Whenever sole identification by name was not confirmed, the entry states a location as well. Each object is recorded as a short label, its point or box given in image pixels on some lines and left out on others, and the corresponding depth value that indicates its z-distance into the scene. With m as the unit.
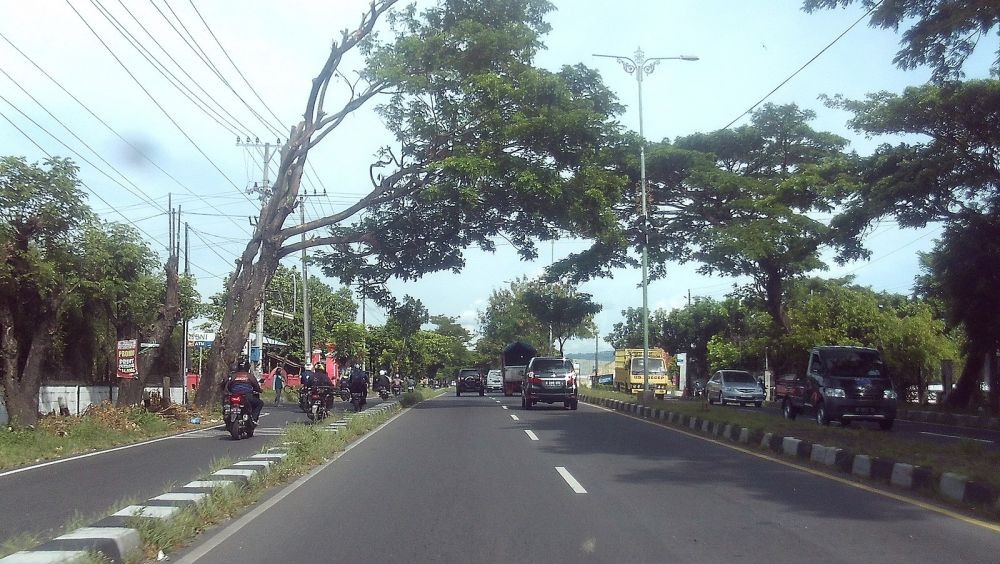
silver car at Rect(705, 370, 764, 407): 34.03
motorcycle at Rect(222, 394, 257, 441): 17.31
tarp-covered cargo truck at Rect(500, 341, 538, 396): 48.59
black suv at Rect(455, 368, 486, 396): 50.66
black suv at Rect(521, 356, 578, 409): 27.75
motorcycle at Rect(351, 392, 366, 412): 28.38
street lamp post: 27.69
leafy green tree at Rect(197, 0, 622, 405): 24.88
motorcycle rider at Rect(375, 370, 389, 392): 38.78
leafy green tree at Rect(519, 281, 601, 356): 45.88
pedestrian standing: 34.81
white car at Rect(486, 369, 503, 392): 65.69
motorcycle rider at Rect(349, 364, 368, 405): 28.52
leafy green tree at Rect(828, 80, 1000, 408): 21.95
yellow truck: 45.03
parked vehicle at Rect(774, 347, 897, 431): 19.58
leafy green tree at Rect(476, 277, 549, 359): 67.19
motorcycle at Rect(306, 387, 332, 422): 21.53
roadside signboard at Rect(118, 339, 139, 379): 21.05
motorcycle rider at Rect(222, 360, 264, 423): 17.44
